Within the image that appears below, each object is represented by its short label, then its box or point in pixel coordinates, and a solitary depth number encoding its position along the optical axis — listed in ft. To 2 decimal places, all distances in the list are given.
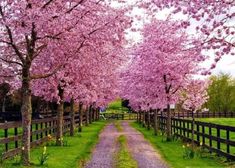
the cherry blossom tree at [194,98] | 82.89
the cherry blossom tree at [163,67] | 110.11
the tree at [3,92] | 203.40
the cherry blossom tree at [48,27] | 55.62
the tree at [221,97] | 368.48
